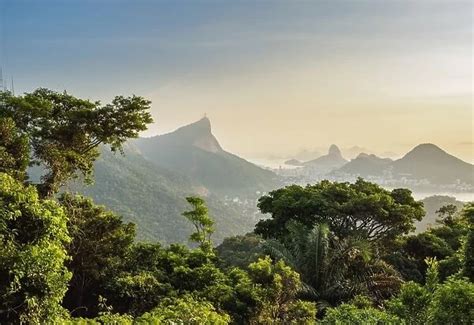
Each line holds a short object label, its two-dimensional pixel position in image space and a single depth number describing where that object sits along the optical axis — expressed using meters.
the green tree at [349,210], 16.67
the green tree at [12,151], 8.91
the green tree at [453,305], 6.35
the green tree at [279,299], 8.60
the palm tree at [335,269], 11.90
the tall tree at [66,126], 10.78
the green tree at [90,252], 11.56
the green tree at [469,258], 9.32
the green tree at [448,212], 21.88
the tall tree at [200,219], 17.88
